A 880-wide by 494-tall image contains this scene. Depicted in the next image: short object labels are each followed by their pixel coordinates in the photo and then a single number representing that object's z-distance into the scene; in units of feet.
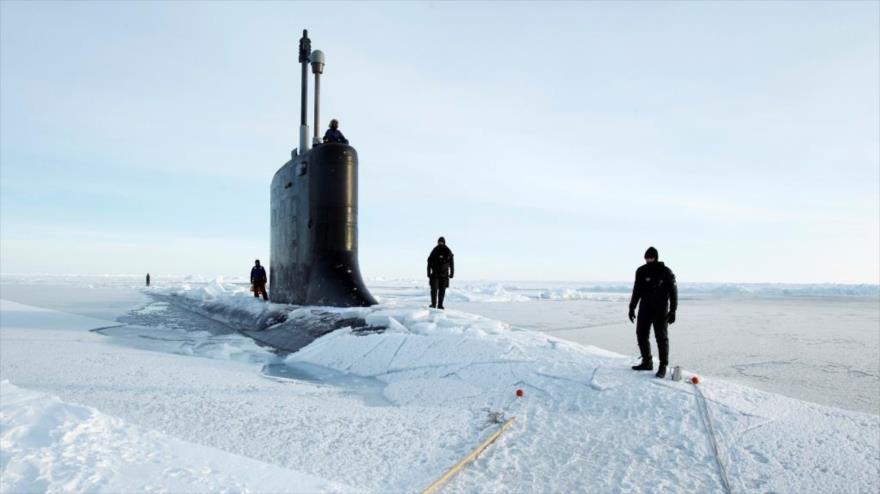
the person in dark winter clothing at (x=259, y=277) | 56.29
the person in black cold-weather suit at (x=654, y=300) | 18.75
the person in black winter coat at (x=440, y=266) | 34.68
